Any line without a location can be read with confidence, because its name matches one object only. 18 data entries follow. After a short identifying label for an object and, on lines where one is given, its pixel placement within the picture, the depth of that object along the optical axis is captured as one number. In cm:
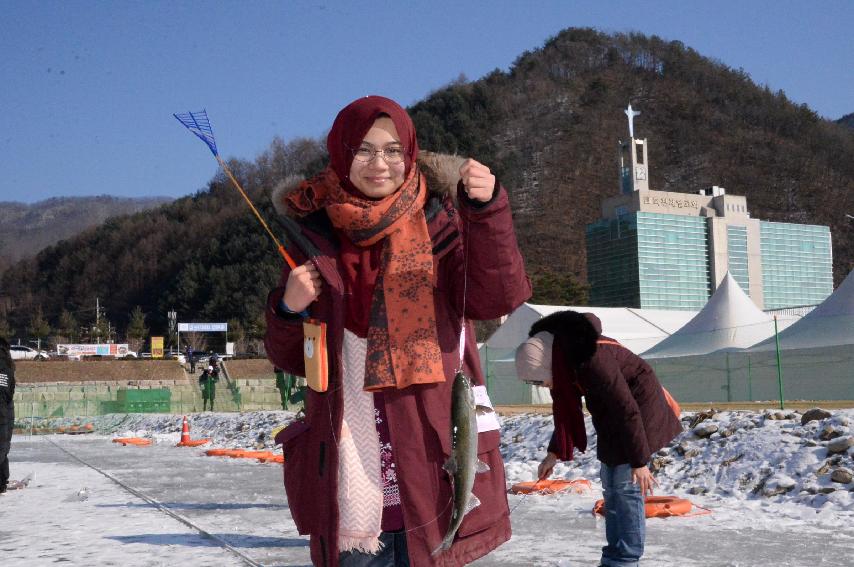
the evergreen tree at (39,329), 9325
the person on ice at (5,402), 1098
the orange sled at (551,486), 959
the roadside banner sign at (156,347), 8154
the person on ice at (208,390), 3381
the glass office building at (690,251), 8431
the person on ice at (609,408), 471
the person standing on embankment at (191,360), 6628
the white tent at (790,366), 1758
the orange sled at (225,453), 1692
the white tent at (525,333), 2450
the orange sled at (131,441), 2270
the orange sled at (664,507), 789
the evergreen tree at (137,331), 9969
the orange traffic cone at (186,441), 2112
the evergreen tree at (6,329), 11534
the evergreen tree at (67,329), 10275
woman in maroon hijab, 245
